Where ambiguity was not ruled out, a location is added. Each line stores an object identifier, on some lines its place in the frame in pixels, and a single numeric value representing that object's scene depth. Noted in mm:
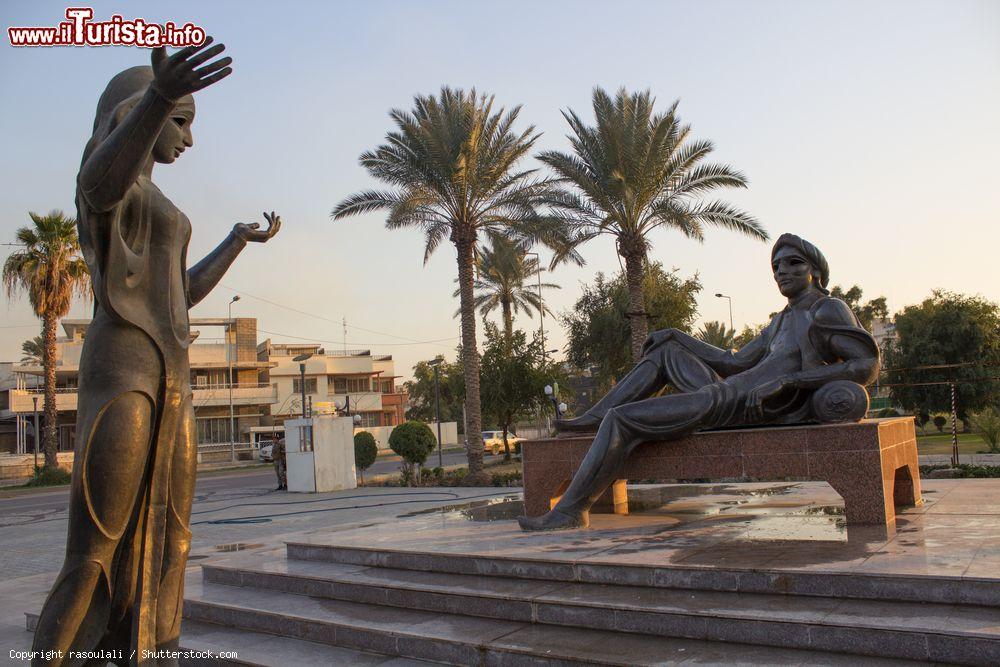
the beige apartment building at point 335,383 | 56034
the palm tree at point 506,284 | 33059
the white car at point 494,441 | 35844
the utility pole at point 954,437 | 13543
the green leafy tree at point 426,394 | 64375
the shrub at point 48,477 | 28406
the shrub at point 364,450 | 21844
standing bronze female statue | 2857
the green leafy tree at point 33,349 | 61312
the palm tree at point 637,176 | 18219
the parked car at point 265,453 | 38375
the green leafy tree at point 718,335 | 47250
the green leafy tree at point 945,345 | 29297
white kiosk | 19516
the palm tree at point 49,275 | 28125
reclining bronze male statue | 6129
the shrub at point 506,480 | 18141
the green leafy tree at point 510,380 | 29594
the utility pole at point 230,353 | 43706
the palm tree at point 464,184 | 19359
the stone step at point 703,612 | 3588
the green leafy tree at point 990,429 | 18812
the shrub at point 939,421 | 29047
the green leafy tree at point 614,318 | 28766
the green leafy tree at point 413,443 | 20219
